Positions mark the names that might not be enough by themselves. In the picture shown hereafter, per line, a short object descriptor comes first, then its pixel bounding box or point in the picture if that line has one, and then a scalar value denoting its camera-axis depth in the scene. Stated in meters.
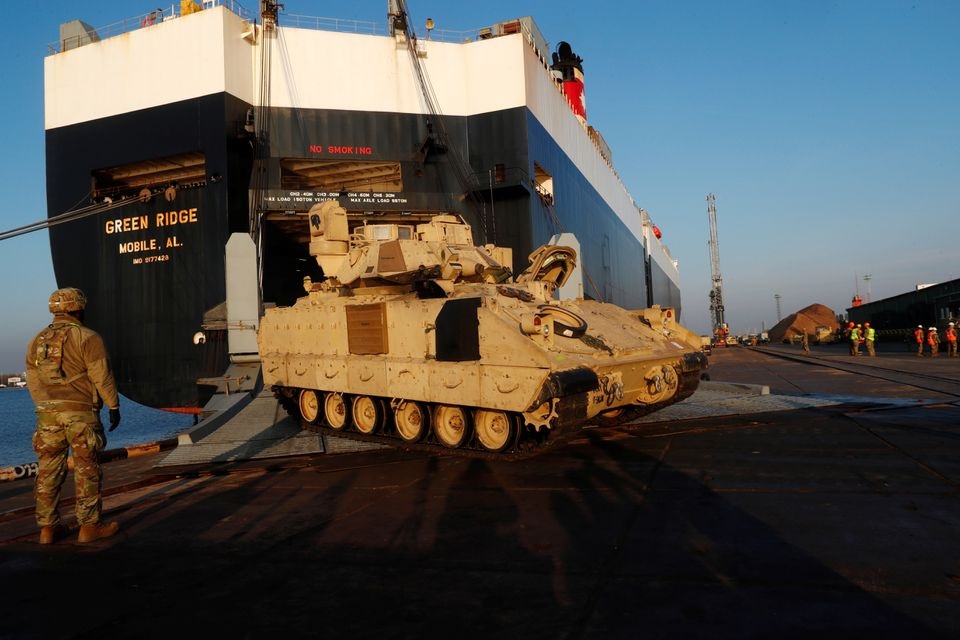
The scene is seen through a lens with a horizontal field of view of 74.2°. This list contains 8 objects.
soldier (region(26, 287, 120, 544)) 5.18
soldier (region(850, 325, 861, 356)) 27.92
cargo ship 19.39
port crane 95.38
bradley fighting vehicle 7.56
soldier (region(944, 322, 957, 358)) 24.45
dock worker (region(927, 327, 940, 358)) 24.49
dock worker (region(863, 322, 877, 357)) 26.50
